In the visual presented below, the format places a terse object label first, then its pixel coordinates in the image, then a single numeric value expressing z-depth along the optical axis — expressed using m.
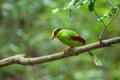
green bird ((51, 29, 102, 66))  6.05
